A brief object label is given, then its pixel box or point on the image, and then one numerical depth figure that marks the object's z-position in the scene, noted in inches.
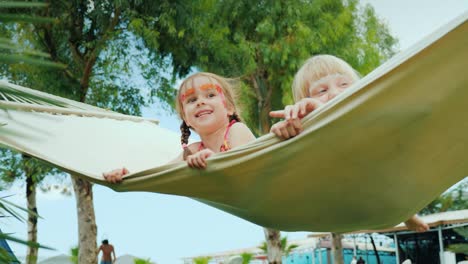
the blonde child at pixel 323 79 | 74.1
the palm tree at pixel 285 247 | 505.5
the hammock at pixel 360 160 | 55.2
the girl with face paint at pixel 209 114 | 80.1
